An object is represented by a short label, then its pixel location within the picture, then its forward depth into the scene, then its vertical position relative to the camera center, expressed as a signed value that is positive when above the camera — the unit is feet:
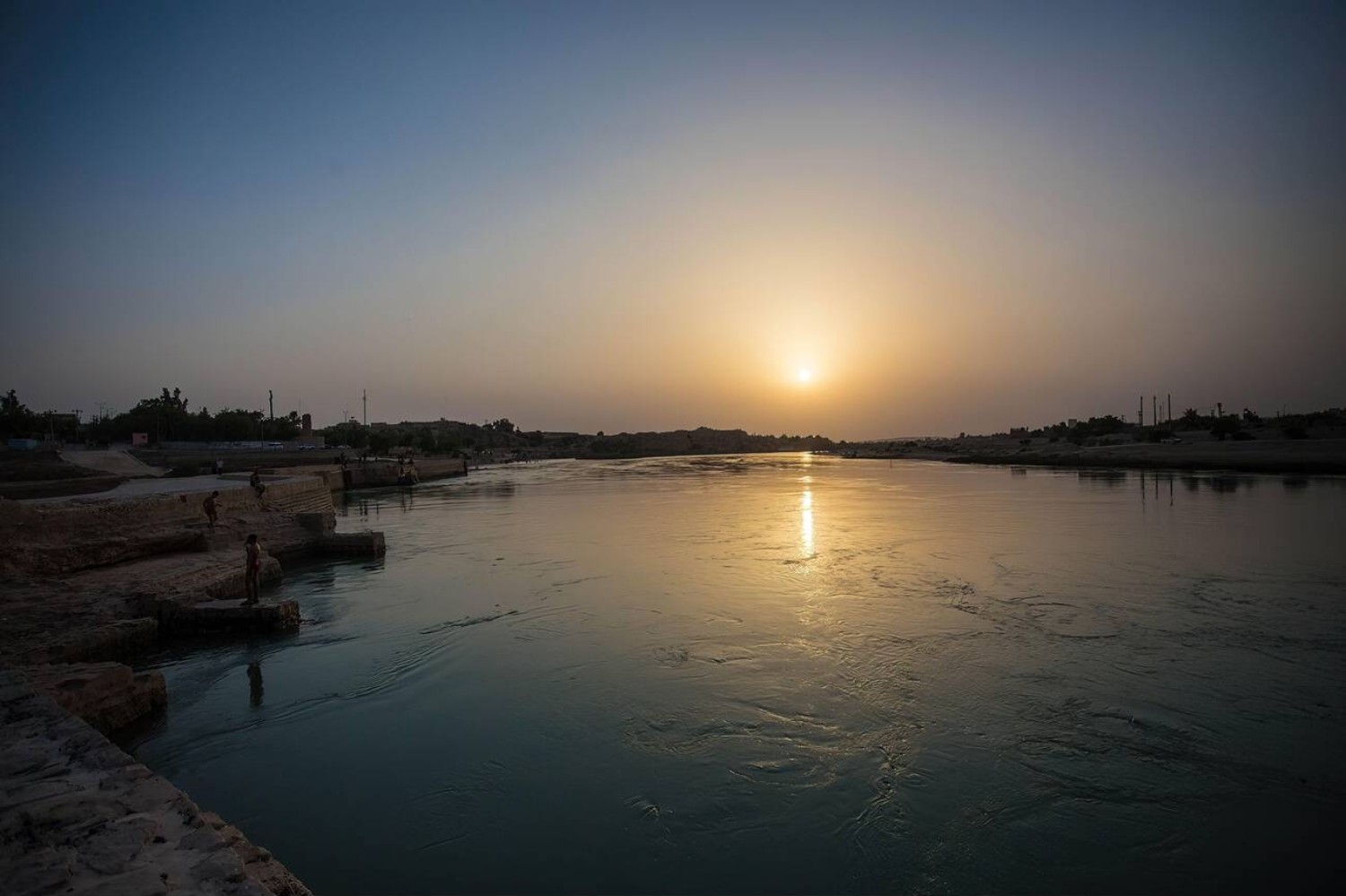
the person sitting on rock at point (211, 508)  49.47 -4.20
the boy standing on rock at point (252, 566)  34.73 -6.13
